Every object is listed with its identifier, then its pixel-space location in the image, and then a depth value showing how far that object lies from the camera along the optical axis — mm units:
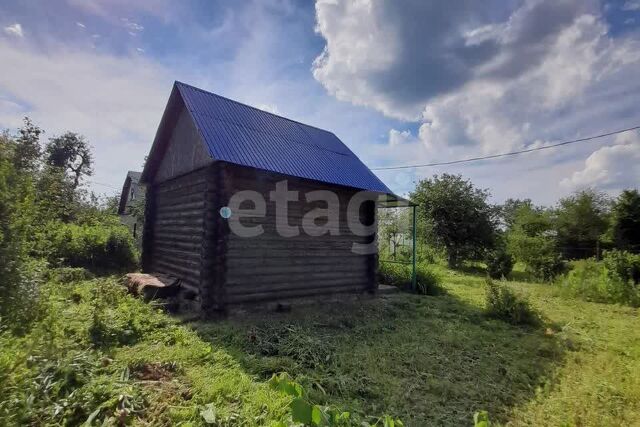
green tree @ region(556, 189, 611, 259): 19188
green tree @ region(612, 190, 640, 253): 15797
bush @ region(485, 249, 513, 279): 16016
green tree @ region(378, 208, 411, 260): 19547
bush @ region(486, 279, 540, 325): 8305
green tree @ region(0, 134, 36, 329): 4750
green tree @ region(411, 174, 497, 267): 19328
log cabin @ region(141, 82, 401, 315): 7289
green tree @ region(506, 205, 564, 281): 15023
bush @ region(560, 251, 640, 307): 10547
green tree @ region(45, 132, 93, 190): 31094
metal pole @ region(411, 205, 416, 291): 11959
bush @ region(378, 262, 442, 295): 12125
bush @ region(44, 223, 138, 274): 11797
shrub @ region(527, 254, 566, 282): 14873
